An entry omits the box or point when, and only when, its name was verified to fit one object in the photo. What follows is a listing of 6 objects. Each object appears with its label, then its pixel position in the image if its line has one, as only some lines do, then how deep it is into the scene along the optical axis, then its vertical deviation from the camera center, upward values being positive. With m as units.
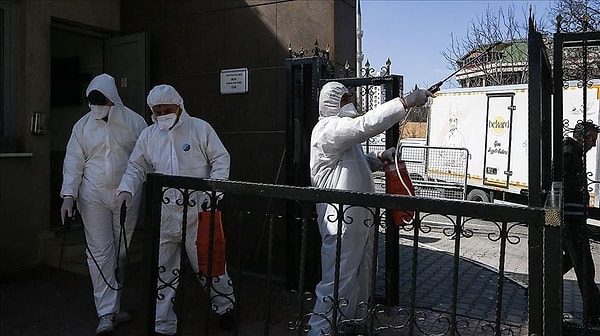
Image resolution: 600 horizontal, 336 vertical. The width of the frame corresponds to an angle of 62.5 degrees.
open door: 5.77 +1.12
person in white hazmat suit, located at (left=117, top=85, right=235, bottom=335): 3.57 -0.02
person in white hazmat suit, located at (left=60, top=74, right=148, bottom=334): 3.74 -0.17
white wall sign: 5.20 +0.85
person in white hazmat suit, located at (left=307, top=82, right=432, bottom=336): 3.37 -0.15
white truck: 8.58 +0.66
